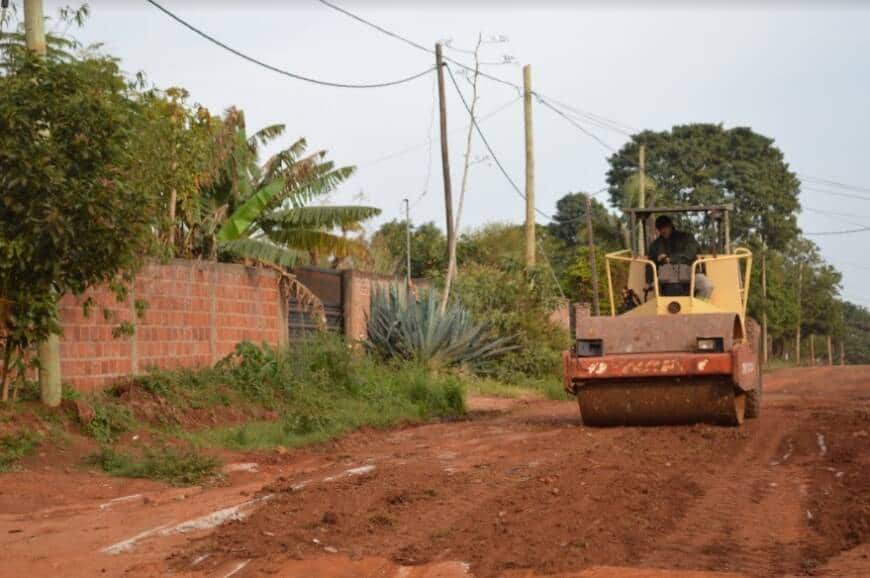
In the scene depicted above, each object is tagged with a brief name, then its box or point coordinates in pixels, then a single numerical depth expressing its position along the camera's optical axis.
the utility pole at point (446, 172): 25.58
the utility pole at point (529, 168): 30.81
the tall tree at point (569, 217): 72.52
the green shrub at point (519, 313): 25.81
